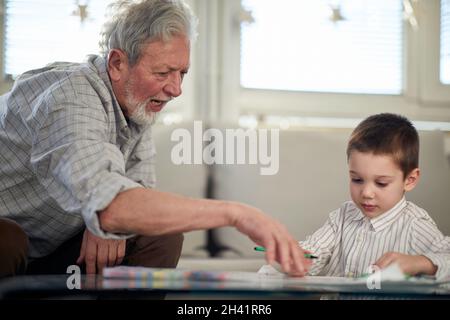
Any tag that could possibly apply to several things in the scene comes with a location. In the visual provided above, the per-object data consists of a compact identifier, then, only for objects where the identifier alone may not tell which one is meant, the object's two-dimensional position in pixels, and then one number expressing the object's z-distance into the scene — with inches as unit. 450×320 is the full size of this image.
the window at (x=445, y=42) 104.3
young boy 61.0
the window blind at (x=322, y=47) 100.3
